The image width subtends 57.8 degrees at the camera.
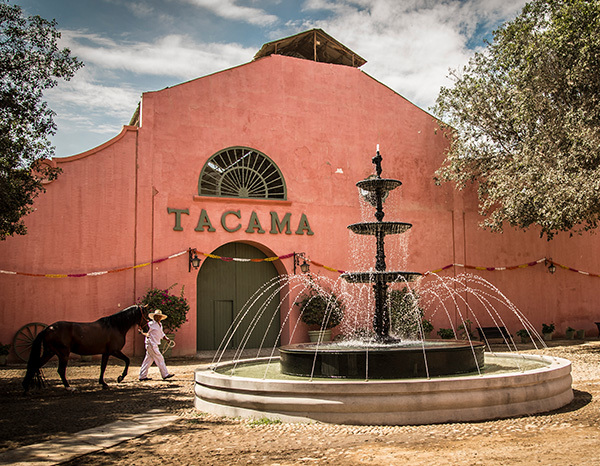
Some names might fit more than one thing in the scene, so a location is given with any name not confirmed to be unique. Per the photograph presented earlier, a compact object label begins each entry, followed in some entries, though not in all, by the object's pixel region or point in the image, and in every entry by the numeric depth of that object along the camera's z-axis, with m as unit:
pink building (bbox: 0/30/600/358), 14.37
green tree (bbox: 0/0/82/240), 10.55
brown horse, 9.42
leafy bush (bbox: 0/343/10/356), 13.08
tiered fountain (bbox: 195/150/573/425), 6.26
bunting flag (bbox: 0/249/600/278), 14.09
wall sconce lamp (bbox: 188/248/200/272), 15.54
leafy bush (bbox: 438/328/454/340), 17.75
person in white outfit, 10.98
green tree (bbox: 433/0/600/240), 13.38
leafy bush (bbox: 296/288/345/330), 16.27
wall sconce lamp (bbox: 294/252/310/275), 16.77
